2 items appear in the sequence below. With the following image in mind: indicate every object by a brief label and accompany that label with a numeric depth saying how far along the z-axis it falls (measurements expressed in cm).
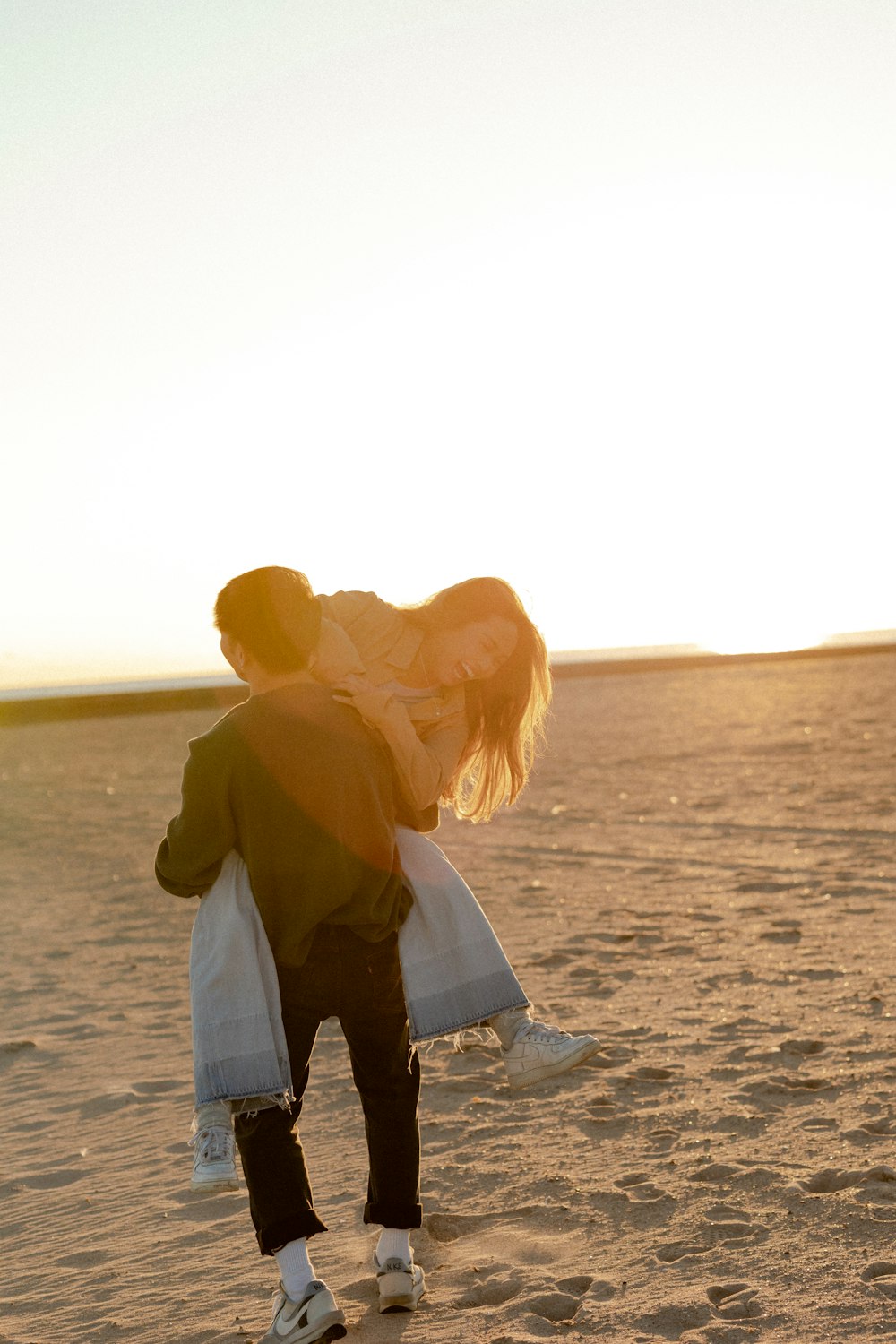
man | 333
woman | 329
